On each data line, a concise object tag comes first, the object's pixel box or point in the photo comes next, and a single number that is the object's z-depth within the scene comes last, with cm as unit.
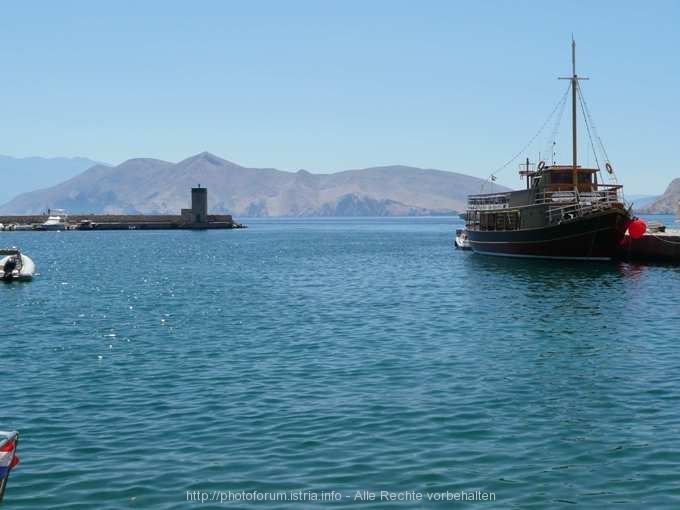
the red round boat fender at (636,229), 6612
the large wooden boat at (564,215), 6512
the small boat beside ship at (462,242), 10071
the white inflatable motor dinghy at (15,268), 5628
